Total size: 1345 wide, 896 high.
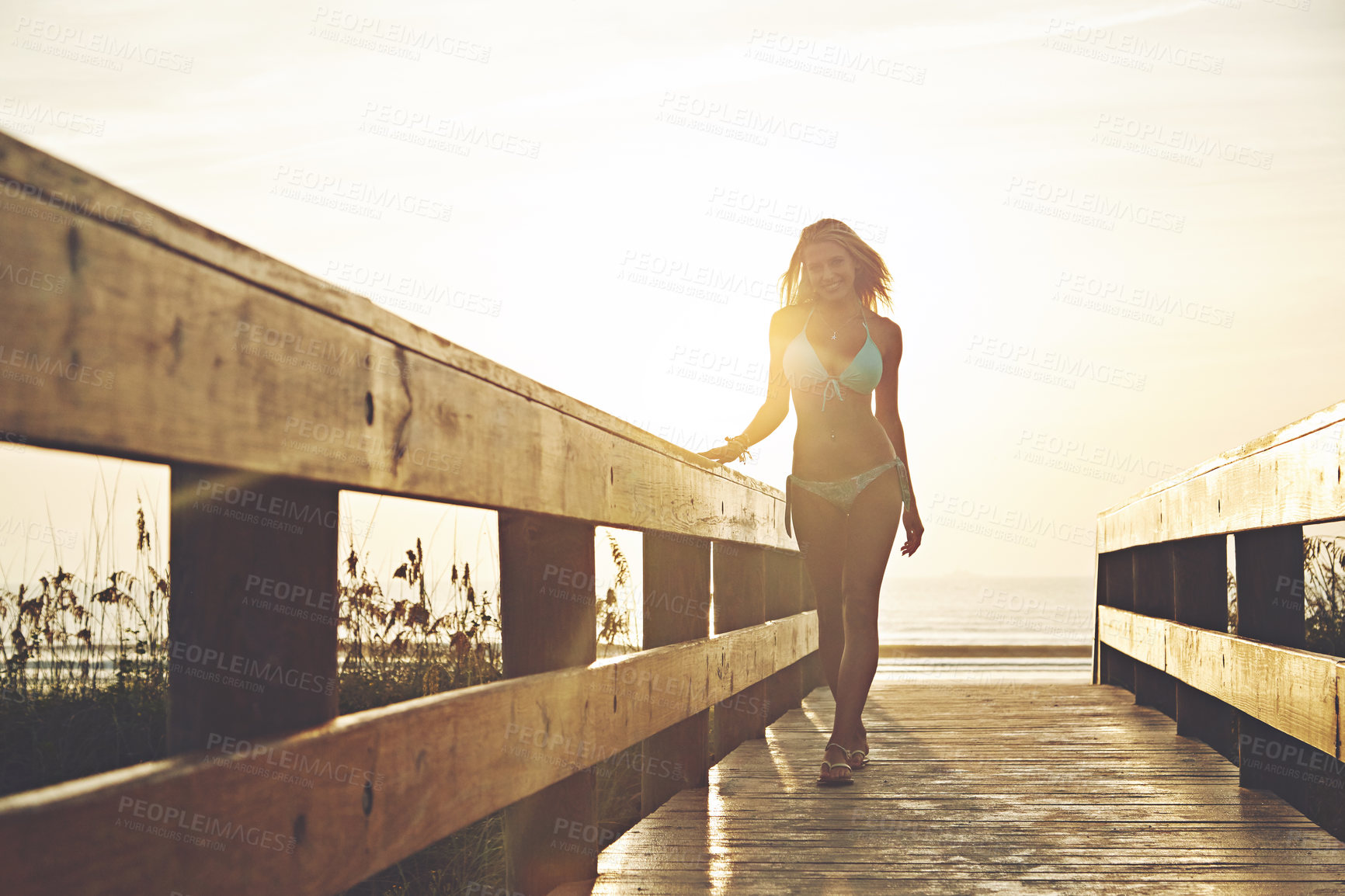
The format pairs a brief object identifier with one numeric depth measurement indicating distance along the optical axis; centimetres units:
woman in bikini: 406
